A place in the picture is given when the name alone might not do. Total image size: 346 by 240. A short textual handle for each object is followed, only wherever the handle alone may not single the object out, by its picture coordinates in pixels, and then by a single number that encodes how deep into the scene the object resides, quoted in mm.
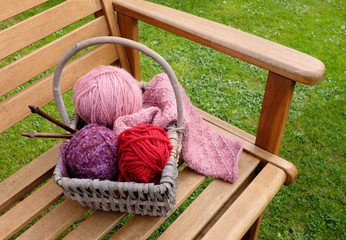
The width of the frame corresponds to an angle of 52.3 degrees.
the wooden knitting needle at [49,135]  757
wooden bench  881
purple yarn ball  795
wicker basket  756
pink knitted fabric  933
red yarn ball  787
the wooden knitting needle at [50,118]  773
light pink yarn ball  895
